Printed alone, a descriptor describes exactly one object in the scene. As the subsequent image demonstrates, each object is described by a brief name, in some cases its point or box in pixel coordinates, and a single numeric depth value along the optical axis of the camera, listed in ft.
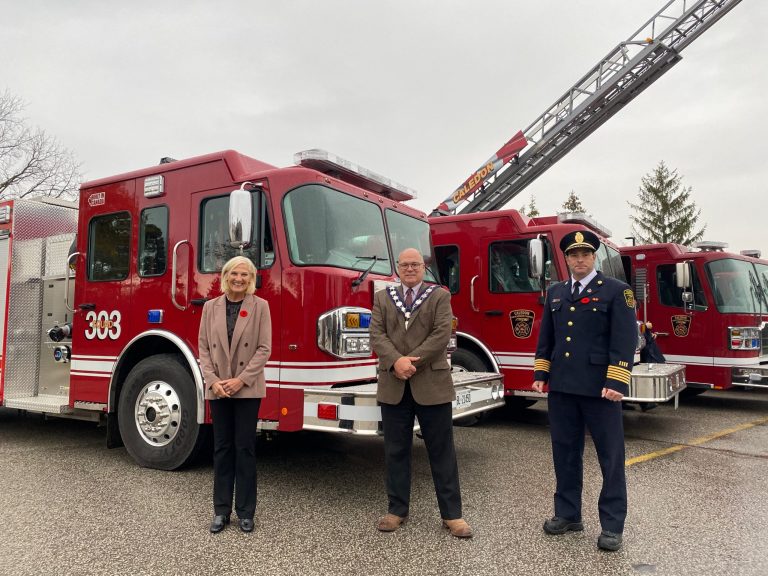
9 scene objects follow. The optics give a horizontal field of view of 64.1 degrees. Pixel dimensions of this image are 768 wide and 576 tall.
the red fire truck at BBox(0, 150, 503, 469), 14.24
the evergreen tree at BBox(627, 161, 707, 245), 104.53
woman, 12.42
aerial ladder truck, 22.11
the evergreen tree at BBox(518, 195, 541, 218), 92.58
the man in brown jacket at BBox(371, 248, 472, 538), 12.19
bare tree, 77.77
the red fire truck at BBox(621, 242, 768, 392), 28.22
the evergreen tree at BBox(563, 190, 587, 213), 92.12
